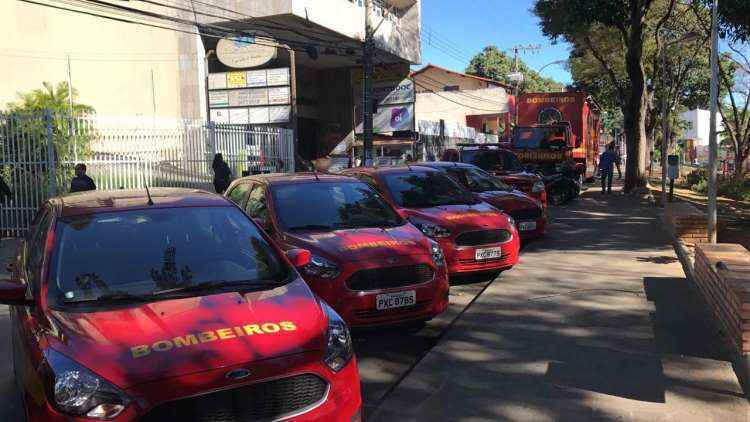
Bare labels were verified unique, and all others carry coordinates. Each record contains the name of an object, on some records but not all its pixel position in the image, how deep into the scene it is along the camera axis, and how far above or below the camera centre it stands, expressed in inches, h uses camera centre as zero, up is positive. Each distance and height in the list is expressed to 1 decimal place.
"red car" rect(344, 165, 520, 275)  294.2 -29.0
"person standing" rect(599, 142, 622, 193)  775.7 -6.2
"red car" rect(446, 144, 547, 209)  560.1 +2.0
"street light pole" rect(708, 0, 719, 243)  318.0 +5.2
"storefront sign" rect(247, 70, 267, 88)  1126.4 +163.9
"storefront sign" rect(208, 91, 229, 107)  1132.5 +129.1
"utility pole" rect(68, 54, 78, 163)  484.1 +26.7
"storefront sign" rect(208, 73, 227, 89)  1126.4 +159.7
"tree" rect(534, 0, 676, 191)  654.5 +154.4
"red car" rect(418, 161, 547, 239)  402.0 -24.6
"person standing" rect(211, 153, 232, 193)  570.3 -6.4
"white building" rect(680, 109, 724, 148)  3353.8 +158.8
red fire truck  780.6 +40.4
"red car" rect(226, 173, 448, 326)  206.2 -29.9
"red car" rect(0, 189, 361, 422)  110.2 -32.0
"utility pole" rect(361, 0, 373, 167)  733.3 +89.5
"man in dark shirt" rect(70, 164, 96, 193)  431.5 -7.1
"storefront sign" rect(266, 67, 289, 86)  1115.3 +164.9
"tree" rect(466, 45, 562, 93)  2741.1 +432.4
